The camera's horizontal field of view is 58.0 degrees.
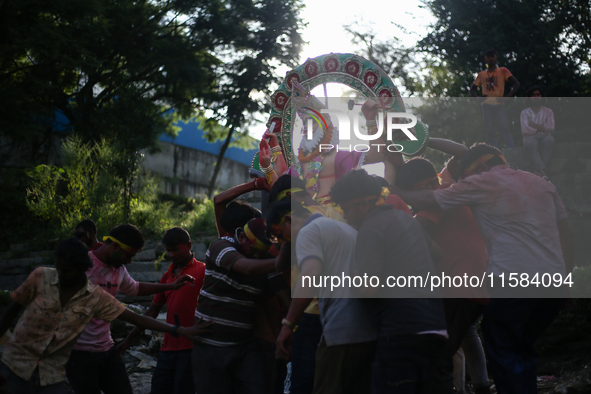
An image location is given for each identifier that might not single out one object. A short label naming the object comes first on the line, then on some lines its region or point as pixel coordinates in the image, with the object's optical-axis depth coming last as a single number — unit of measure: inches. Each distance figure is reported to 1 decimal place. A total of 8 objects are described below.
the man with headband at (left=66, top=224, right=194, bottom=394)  148.0
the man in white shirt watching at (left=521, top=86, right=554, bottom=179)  370.9
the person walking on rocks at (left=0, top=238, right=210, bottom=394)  118.6
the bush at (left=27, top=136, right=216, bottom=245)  483.8
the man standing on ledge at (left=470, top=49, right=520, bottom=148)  345.4
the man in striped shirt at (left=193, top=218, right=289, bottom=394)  127.8
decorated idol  196.7
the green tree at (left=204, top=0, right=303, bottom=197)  743.1
